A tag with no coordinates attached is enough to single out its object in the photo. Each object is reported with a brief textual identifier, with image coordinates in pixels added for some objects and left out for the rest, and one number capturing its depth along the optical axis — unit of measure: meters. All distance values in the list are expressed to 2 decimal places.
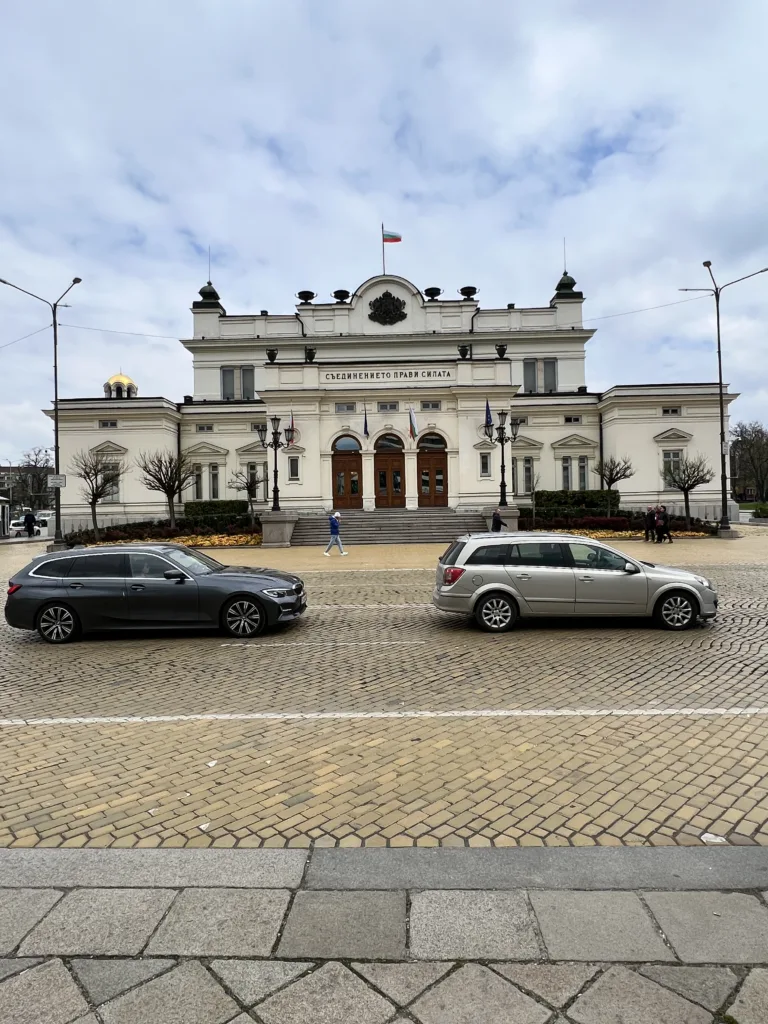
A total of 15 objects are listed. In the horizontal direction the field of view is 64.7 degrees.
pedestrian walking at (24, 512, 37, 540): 42.34
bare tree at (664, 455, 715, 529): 31.25
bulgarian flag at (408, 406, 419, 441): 34.19
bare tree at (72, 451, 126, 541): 32.34
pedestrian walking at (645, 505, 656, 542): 27.20
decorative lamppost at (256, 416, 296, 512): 30.62
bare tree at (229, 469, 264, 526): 36.09
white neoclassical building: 35.16
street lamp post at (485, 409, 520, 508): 30.60
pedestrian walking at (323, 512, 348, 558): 23.19
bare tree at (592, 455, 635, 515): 35.62
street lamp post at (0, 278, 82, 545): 24.65
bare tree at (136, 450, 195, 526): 31.53
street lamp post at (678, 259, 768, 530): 27.92
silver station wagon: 9.42
